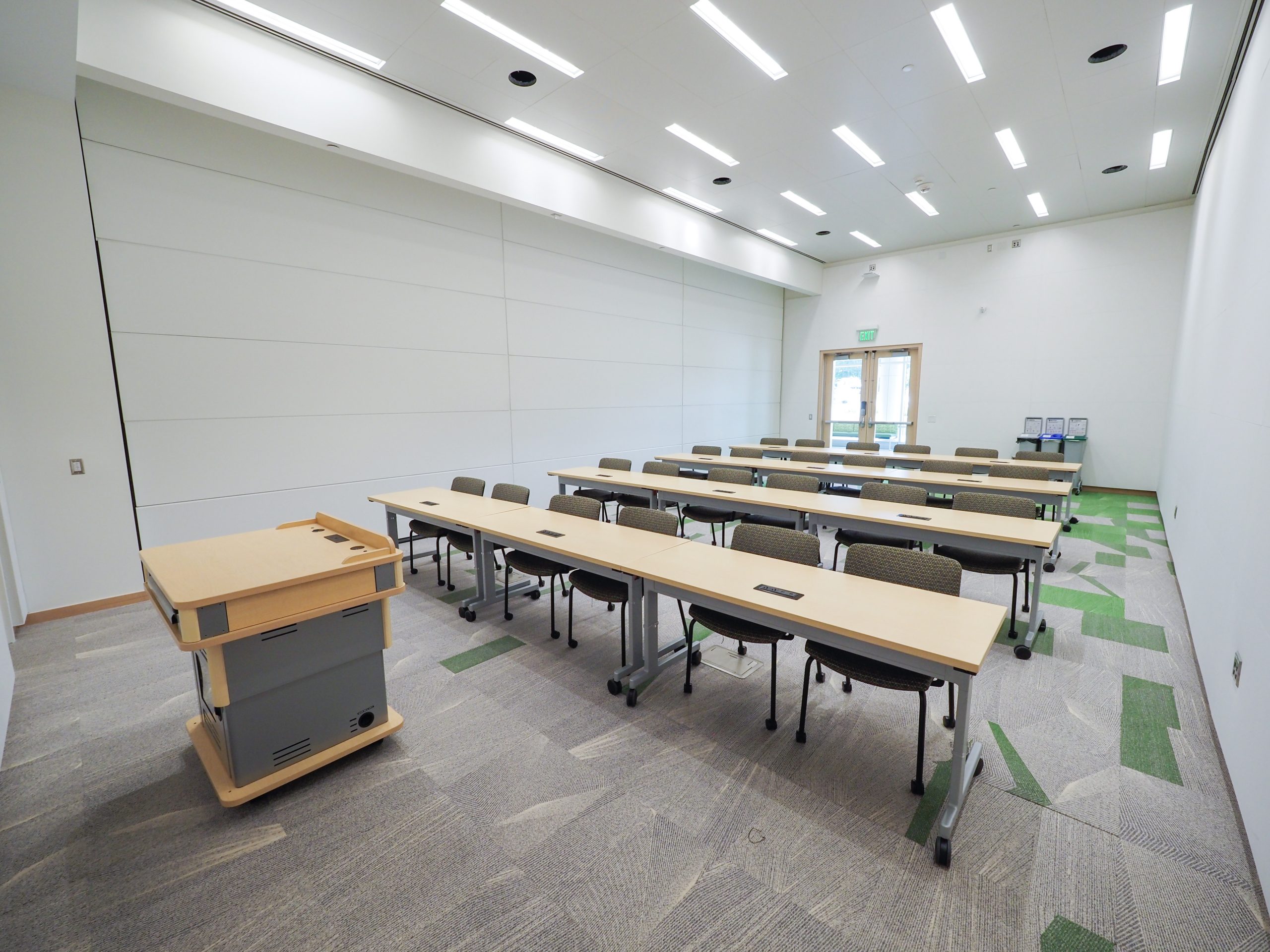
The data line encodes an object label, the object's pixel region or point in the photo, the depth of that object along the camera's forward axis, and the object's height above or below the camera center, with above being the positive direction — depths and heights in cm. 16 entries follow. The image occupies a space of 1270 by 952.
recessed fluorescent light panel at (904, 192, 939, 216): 693 +280
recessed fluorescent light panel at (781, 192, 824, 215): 691 +280
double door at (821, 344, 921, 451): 976 +26
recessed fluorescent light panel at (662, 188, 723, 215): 689 +285
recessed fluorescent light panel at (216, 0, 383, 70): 354 +273
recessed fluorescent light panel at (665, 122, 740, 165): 526 +280
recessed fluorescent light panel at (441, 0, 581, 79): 361 +276
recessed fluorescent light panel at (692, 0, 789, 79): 364 +276
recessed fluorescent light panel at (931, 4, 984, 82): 372 +276
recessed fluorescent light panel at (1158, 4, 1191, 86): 373 +275
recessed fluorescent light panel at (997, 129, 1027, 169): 540 +278
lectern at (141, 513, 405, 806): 186 -88
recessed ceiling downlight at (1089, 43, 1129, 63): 404 +275
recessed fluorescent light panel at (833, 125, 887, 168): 530 +278
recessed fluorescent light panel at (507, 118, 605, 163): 516 +281
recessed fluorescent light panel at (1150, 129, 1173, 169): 538 +276
